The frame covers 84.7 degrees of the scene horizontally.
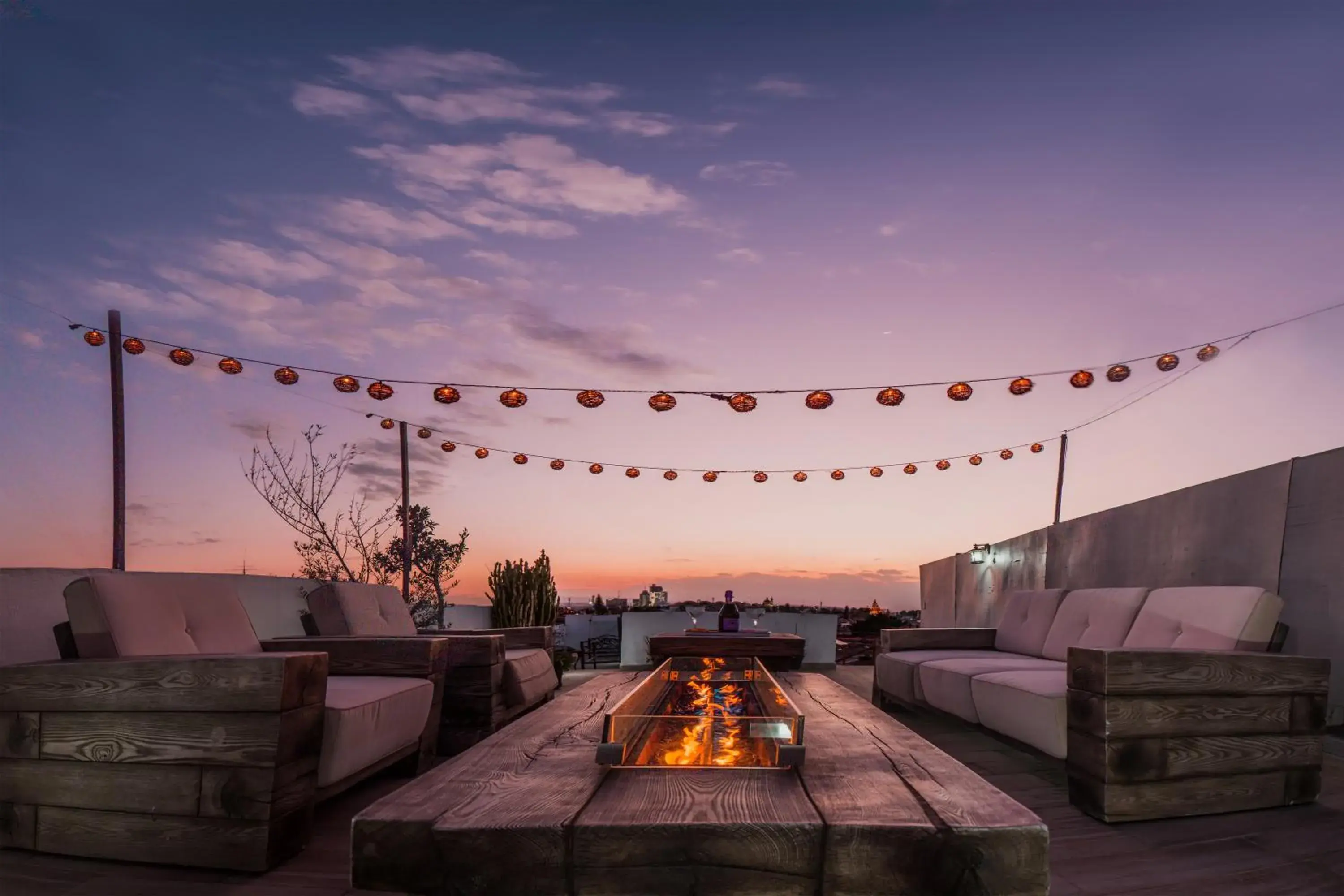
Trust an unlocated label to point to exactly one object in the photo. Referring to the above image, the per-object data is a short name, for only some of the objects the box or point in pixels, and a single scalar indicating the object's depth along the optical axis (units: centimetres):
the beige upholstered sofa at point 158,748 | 190
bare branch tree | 795
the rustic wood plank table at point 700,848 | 105
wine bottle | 503
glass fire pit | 145
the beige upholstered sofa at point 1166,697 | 239
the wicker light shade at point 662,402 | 666
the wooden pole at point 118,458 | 665
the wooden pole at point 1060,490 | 1210
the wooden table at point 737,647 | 435
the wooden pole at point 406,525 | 969
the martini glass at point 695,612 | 573
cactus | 688
